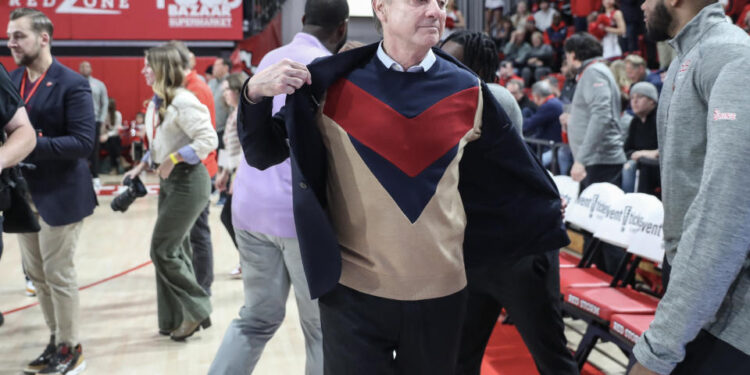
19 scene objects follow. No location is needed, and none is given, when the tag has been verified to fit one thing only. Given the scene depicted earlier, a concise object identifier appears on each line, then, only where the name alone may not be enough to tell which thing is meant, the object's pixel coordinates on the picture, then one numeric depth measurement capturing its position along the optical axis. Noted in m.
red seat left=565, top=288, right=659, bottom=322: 3.13
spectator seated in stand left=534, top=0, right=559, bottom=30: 11.38
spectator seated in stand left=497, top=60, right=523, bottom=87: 9.85
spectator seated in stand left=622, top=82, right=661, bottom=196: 5.18
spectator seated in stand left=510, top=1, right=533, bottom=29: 11.66
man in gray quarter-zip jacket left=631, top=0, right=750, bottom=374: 1.30
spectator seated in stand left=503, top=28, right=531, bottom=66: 11.25
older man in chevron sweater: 1.78
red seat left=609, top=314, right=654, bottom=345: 2.89
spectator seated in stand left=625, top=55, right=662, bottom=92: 6.88
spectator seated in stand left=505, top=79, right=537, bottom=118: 7.57
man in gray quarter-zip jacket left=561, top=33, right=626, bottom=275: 4.89
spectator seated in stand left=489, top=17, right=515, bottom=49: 12.38
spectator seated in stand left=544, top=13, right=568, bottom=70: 11.00
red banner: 14.27
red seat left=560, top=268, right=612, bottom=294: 3.55
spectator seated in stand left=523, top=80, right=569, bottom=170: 7.03
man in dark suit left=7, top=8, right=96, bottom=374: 3.43
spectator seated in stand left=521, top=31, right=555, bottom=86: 10.46
